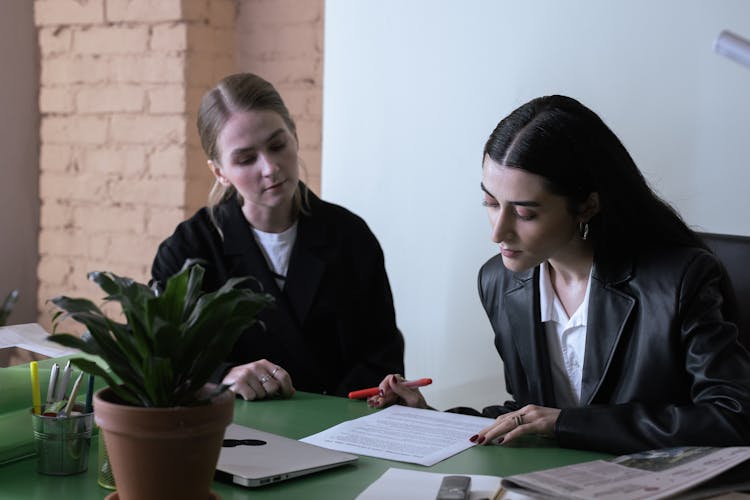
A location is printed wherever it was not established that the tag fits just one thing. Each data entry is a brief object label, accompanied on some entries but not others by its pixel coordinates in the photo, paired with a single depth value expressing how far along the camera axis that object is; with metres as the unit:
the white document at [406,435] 1.39
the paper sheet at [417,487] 1.19
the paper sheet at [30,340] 1.61
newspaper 1.10
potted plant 0.99
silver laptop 1.25
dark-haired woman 1.62
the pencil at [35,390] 1.31
